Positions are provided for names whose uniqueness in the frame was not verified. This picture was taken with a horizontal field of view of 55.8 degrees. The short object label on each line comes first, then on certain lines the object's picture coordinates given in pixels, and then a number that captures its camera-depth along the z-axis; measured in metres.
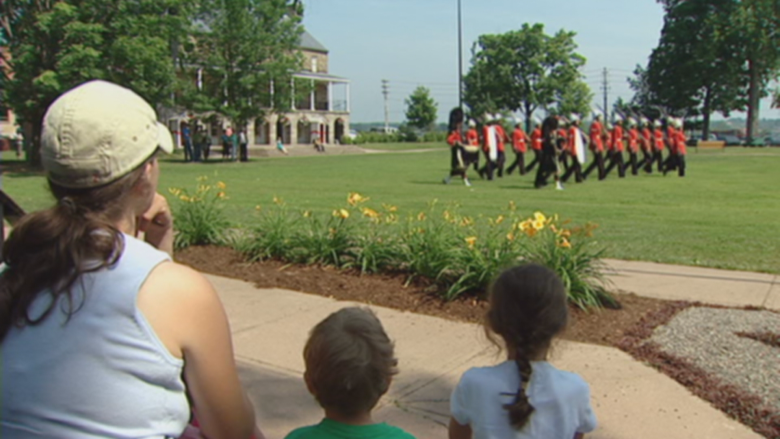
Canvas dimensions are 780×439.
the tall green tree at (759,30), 65.00
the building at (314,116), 69.50
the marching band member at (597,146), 22.31
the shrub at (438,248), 5.98
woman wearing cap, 1.63
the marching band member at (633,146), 24.45
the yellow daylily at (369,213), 7.16
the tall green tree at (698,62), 67.56
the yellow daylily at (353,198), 7.27
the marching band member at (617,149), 23.36
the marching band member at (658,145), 24.84
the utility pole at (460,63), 37.55
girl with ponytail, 2.40
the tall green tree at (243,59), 36.97
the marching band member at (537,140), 21.12
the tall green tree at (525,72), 86.88
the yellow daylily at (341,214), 7.33
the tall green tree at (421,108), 93.69
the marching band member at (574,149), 20.69
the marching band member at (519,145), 24.62
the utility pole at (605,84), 112.00
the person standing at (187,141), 38.31
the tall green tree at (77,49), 26.08
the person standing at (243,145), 38.84
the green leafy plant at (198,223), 8.91
